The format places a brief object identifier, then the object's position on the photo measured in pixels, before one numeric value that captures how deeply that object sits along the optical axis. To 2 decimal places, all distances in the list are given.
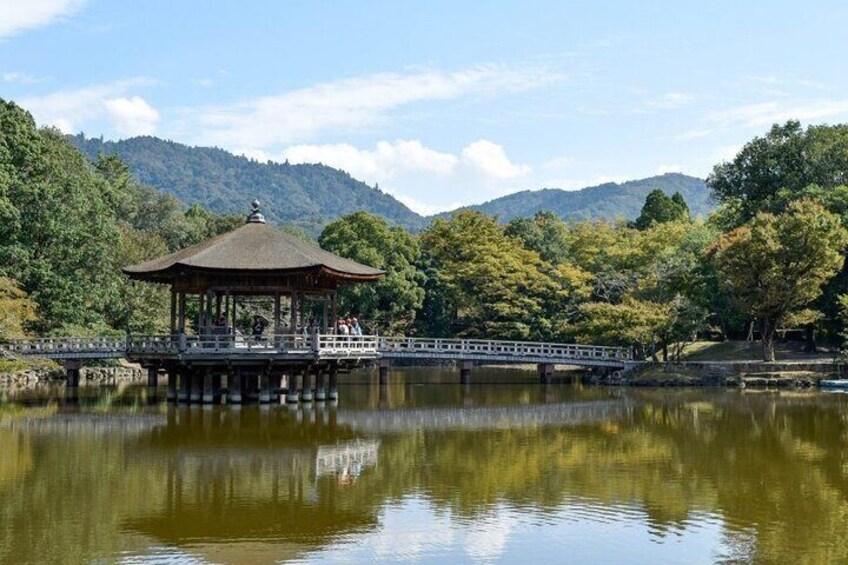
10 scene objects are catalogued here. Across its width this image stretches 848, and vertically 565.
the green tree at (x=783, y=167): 56.72
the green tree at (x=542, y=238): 70.88
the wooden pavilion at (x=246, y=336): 34.12
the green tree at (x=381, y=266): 62.91
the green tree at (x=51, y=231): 44.00
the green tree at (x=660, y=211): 87.69
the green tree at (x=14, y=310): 38.12
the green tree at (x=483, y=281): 58.03
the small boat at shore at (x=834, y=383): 42.97
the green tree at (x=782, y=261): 45.47
